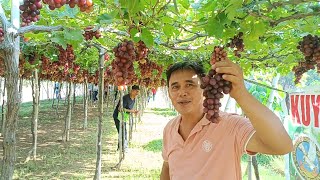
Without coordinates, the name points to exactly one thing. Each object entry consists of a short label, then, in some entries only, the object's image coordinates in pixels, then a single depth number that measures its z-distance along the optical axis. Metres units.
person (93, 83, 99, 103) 19.15
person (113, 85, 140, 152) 6.02
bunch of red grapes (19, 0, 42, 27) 1.35
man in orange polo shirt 1.01
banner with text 2.71
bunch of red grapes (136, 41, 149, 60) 1.65
